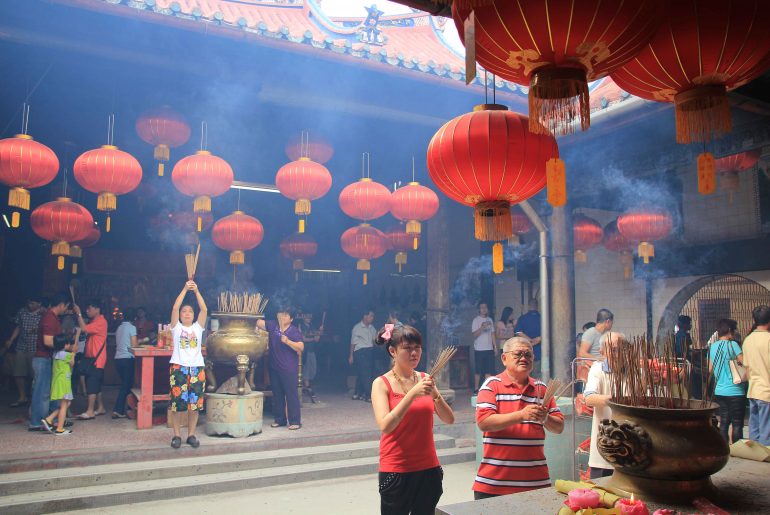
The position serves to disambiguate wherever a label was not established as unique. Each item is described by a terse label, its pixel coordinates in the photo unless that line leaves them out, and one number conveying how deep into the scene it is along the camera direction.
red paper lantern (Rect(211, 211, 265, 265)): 7.57
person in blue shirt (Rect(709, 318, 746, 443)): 6.08
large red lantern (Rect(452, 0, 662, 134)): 1.88
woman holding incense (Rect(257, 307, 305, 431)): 7.08
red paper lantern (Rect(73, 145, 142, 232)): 5.50
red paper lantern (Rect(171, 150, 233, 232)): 5.82
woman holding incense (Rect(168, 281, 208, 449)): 5.93
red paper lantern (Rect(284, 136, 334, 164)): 6.87
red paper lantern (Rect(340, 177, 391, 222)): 6.63
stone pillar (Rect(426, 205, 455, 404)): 8.84
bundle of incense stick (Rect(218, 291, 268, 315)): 7.07
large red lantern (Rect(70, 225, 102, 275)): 9.83
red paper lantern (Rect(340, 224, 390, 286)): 8.15
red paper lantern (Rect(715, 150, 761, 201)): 5.32
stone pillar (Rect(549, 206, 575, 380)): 7.00
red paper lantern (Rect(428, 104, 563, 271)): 3.11
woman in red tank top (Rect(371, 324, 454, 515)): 2.82
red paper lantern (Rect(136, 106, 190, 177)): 5.90
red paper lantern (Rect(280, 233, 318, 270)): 10.43
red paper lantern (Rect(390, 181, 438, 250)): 6.77
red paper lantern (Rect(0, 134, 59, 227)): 5.19
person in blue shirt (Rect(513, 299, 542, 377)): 9.17
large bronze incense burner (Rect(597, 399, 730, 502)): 1.84
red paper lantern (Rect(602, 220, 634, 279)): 8.37
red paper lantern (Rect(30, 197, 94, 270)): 6.75
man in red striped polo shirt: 2.70
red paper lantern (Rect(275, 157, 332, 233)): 6.22
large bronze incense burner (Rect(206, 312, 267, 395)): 6.79
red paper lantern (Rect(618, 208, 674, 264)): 7.15
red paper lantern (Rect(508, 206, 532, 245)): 7.85
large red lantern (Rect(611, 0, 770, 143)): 2.10
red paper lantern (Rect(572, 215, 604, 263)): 8.02
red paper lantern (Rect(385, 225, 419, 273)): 9.50
